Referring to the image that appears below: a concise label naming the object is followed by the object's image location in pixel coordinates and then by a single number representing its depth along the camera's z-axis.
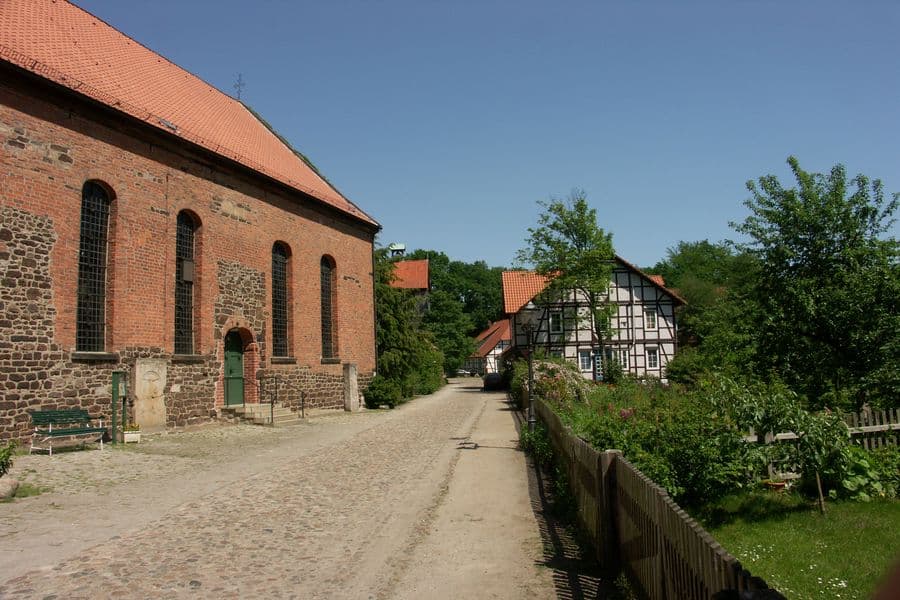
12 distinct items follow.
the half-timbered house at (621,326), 37.88
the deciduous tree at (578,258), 37.38
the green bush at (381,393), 28.10
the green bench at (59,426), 13.03
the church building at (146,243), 14.18
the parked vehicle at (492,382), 46.03
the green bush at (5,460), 9.01
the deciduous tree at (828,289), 12.53
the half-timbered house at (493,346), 75.25
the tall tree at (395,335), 31.77
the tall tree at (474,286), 98.75
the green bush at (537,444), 11.82
